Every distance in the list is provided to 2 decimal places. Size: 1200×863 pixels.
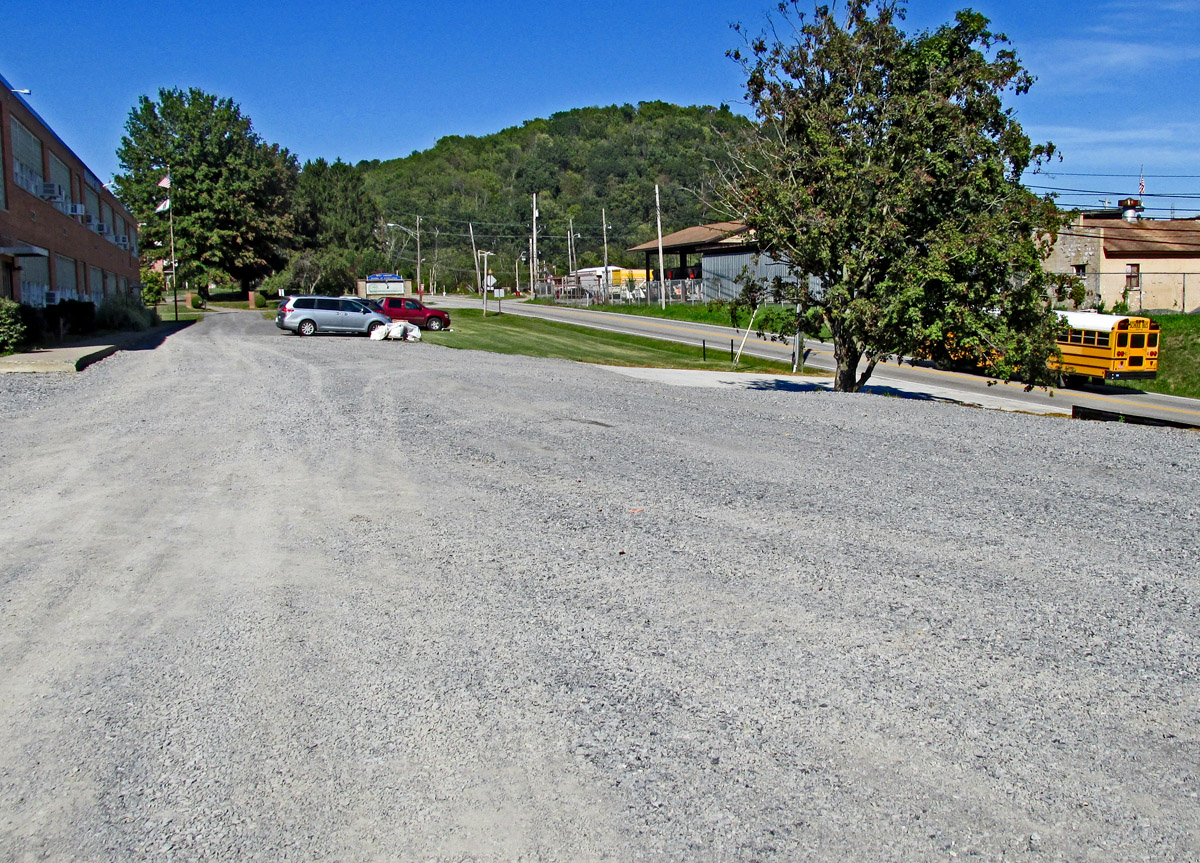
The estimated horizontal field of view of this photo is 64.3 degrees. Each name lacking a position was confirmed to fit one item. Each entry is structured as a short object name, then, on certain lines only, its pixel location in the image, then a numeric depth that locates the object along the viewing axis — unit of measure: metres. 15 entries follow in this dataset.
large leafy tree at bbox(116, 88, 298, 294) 72.31
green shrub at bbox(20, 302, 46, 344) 25.17
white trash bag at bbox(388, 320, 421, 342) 36.28
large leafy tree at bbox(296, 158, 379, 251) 94.19
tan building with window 50.84
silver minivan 37.31
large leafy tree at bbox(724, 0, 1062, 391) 19.80
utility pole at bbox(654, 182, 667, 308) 63.91
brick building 29.17
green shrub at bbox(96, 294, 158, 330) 36.75
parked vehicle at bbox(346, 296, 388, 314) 39.12
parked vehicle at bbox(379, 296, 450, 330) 43.34
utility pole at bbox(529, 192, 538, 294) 91.78
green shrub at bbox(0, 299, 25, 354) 23.14
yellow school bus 32.25
